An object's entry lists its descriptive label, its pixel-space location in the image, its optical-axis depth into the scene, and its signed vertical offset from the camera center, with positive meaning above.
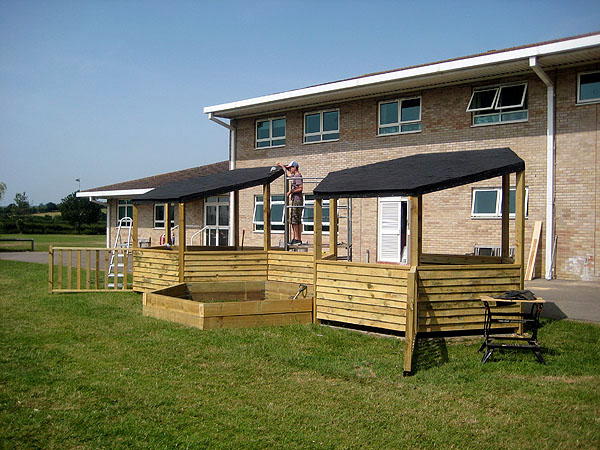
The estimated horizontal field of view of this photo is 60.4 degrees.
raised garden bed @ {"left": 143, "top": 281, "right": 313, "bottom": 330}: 7.98 -1.38
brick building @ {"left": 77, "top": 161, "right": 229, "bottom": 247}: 23.12 +0.75
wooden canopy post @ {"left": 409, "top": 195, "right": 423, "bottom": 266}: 7.35 -0.05
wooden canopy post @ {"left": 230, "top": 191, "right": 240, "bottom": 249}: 12.90 +0.33
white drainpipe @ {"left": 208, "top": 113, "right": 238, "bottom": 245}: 20.67 +2.92
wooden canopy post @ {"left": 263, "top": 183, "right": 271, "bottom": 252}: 11.12 +0.17
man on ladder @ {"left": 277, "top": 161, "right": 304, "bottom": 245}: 11.77 +0.58
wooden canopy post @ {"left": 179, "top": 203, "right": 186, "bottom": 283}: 10.41 -0.53
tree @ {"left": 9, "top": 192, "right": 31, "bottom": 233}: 79.29 +2.90
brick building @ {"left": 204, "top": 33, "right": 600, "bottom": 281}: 13.45 +2.87
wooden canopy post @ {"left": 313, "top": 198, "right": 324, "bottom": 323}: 8.57 -0.23
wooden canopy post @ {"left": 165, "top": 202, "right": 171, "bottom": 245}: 12.39 +0.04
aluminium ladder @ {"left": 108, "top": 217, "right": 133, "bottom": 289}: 12.04 -1.36
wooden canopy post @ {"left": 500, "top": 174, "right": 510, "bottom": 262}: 9.17 +0.21
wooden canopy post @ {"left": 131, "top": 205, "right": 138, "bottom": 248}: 12.12 -0.01
